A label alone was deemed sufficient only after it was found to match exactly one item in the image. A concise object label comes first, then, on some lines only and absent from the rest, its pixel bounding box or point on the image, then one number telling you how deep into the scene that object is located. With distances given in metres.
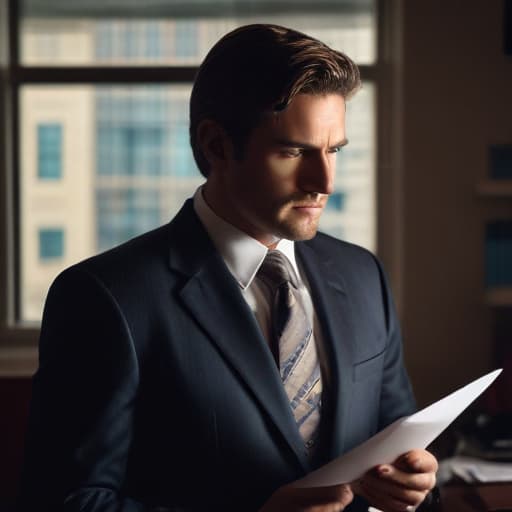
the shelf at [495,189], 2.40
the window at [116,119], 2.64
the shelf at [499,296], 2.39
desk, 1.62
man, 1.09
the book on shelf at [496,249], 2.48
